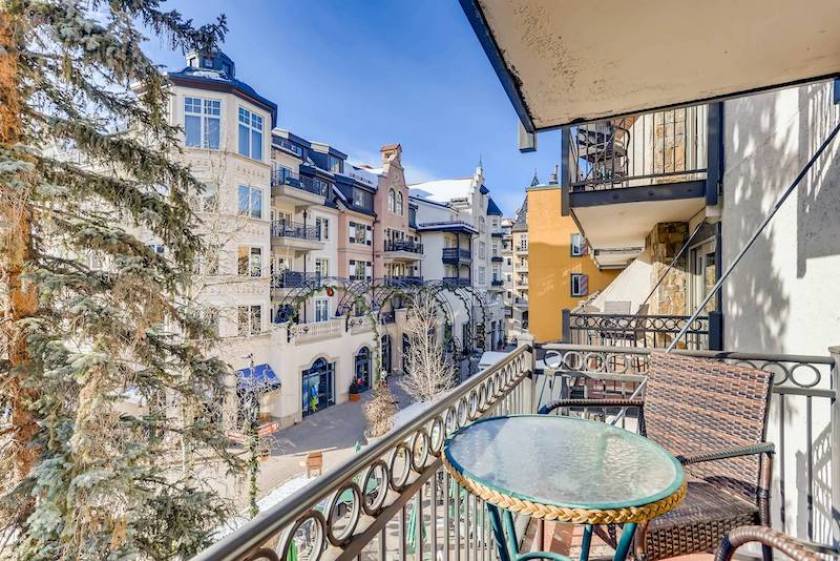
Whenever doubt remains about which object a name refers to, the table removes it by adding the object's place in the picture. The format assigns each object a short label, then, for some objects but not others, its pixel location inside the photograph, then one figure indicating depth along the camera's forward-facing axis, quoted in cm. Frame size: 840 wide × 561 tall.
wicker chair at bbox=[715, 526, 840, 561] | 99
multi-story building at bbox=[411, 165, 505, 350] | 2662
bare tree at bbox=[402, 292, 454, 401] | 1494
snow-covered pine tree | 423
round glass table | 121
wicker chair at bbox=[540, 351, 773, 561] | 173
